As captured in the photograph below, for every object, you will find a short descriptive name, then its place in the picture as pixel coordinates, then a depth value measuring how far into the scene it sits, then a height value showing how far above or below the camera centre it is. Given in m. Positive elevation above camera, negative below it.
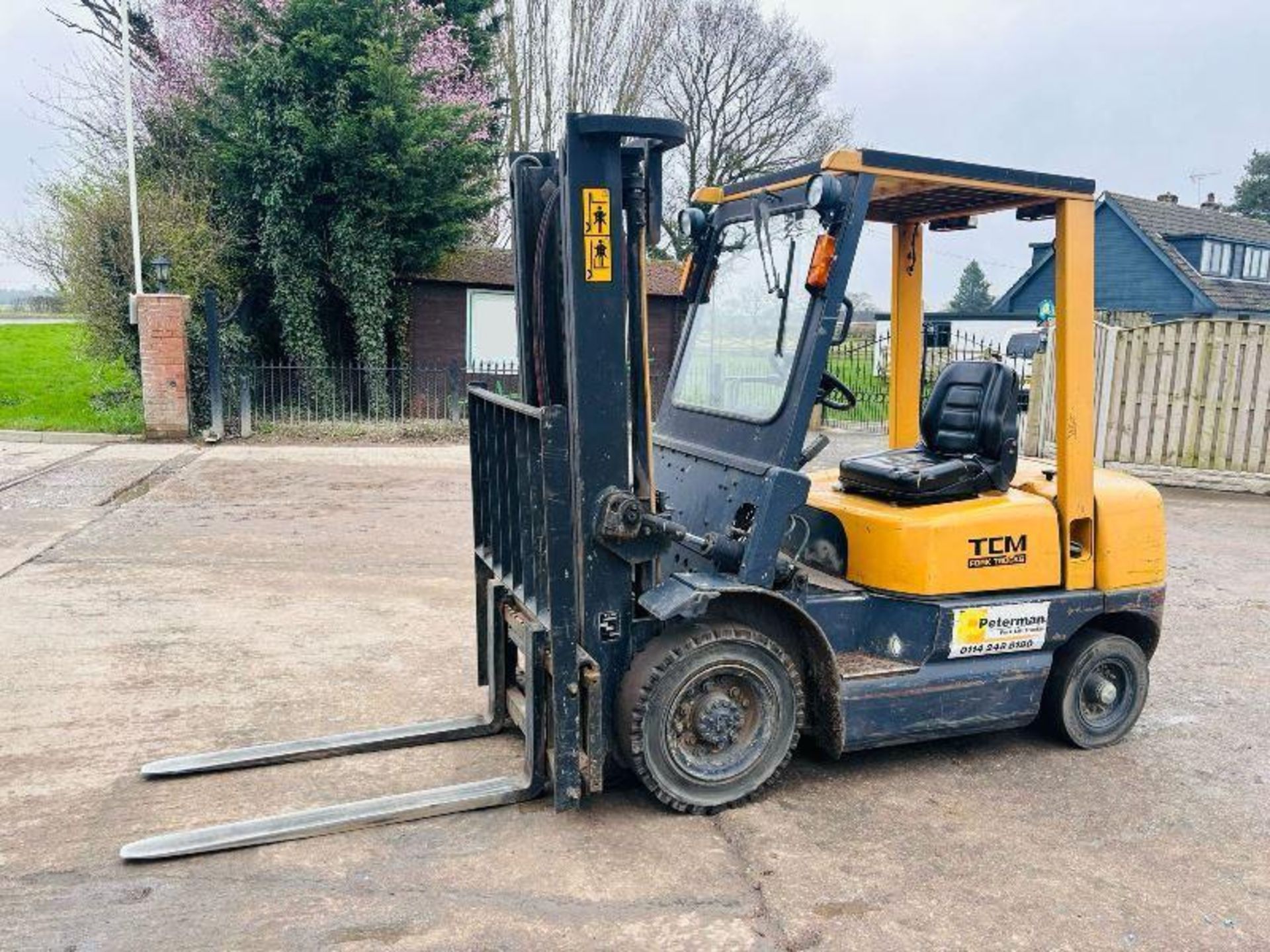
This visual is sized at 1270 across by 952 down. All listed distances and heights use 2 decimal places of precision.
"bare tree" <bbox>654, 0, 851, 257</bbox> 31.34 +6.87
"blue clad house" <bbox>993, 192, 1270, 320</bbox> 34.94 +2.22
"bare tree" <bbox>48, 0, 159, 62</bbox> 19.81 +5.54
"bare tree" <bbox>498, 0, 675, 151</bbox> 27.02 +6.75
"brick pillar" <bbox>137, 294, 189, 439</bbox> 14.95 -0.75
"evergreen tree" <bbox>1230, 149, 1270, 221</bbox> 54.59 +7.16
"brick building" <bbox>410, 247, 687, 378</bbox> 18.88 +0.06
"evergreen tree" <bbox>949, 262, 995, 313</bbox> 76.69 +2.31
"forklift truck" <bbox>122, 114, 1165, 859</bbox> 3.97 -0.90
